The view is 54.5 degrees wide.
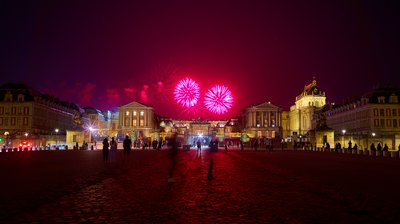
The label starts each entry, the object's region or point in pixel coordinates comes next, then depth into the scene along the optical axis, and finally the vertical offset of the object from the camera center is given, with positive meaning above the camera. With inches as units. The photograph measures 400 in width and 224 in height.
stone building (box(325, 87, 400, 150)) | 2987.0 +216.1
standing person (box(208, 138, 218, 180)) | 700.7 -59.4
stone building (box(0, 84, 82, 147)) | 3710.6 +305.3
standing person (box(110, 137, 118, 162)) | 1192.1 -29.9
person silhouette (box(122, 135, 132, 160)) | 1191.3 -8.9
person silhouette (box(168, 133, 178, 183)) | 665.6 -15.8
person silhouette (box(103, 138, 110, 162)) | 1135.6 -21.2
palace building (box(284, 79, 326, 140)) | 5649.6 +508.8
